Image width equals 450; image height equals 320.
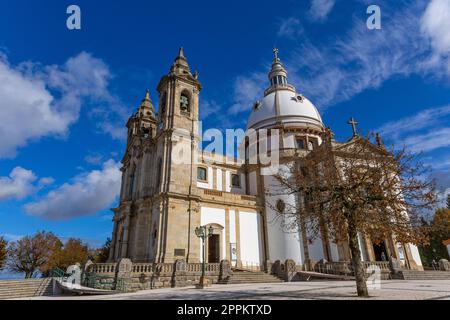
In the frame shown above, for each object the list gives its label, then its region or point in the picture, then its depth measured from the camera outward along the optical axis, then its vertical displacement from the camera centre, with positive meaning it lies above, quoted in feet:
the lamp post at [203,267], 52.16 -0.29
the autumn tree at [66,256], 141.69 +6.56
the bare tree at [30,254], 135.13 +7.08
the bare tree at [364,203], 35.68 +7.49
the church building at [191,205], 75.00 +17.29
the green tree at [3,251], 118.62 +7.49
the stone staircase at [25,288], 47.80 -3.19
